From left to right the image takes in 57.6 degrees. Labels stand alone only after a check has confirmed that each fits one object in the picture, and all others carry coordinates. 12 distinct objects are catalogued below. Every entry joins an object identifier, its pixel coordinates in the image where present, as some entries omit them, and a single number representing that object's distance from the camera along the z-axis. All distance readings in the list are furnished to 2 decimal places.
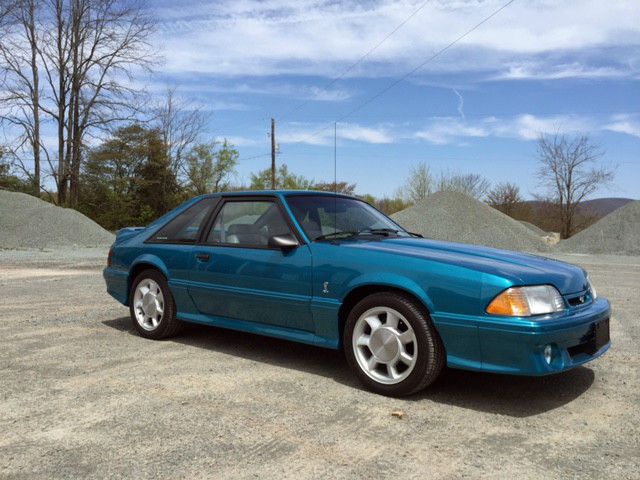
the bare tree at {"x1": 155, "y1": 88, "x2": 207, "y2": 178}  43.91
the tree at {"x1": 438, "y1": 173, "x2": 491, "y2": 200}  58.94
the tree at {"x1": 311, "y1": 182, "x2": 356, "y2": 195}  58.06
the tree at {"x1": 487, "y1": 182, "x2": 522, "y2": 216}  52.78
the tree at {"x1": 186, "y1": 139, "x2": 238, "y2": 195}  45.47
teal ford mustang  3.70
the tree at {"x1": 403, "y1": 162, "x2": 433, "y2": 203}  59.19
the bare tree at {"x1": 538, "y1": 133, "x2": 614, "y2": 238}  48.16
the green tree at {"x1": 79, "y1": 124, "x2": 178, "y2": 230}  37.72
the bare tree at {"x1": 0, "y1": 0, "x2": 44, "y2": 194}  36.34
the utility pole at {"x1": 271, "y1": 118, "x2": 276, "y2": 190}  39.45
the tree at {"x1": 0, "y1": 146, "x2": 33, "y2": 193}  35.50
